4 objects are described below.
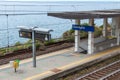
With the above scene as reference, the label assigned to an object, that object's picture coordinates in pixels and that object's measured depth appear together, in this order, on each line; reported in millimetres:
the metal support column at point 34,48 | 16547
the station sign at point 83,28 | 19797
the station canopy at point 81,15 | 18766
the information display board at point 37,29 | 16056
